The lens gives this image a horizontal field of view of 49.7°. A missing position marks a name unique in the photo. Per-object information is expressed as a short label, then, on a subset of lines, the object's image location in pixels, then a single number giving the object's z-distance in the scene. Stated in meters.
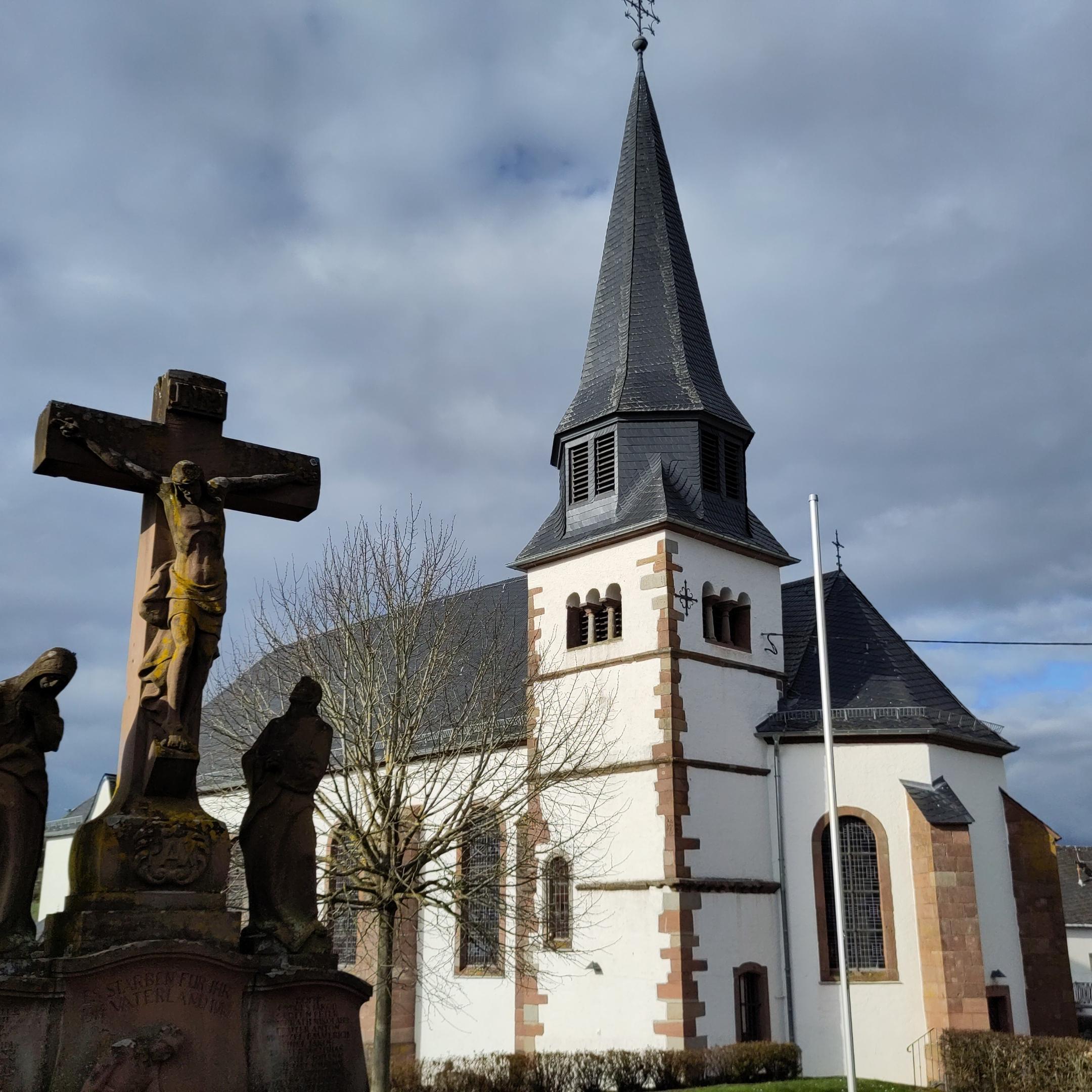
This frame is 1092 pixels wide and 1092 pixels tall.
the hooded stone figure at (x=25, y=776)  6.11
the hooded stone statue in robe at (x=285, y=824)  6.76
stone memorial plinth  5.66
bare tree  17.50
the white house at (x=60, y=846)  35.53
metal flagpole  16.59
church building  21.36
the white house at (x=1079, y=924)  49.59
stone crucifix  6.78
